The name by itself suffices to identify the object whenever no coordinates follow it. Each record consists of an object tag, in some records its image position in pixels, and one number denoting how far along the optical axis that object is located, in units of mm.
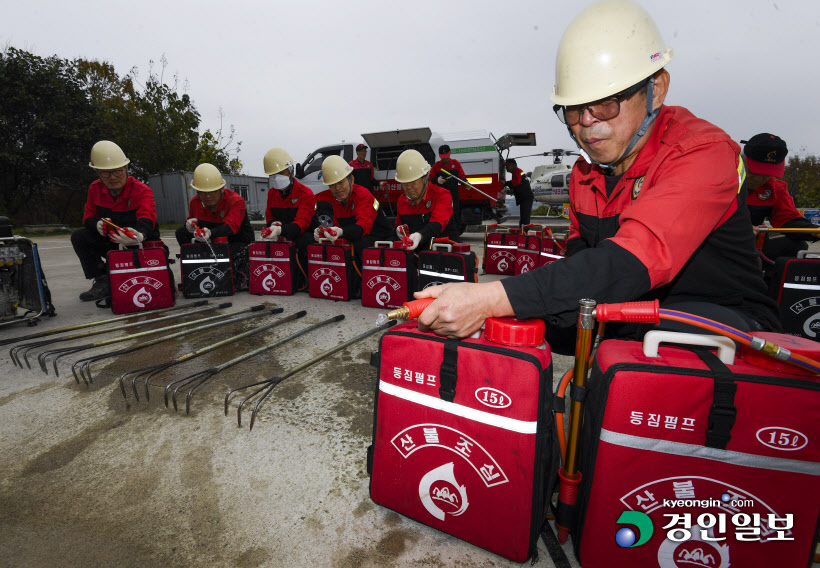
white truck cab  9328
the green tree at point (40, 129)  15992
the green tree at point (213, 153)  22306
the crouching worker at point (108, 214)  4316
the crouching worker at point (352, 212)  4738
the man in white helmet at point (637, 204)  1087
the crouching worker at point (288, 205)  5160
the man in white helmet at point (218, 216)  4848
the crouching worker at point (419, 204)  4410
